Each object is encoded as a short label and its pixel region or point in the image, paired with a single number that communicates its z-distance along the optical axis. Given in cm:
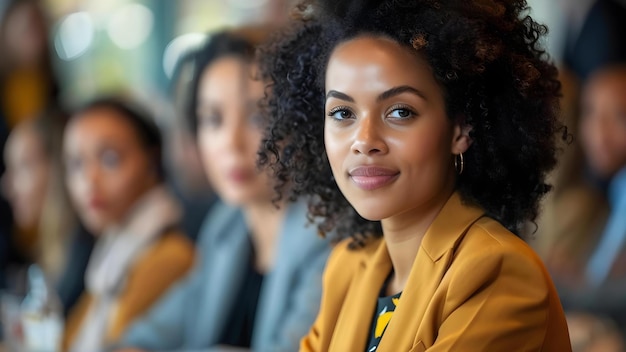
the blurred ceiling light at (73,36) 370
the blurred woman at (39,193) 338
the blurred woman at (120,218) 276
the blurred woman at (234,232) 232
